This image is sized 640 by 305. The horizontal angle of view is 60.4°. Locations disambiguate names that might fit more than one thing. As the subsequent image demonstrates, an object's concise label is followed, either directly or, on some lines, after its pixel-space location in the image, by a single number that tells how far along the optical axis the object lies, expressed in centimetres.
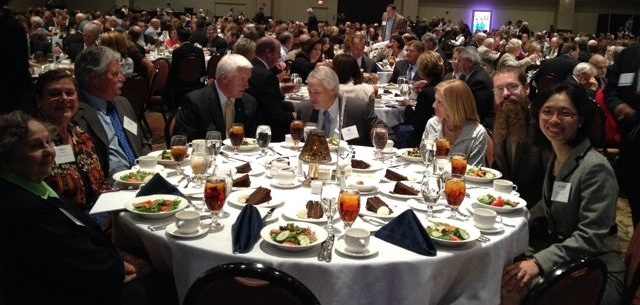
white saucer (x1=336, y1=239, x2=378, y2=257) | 183
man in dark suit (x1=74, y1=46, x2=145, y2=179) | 309
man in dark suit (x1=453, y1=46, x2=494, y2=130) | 508
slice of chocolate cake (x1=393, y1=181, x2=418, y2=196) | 247
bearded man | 312
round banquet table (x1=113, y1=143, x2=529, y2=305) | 179
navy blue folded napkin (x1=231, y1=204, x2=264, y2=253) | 186
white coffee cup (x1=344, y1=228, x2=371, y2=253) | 183
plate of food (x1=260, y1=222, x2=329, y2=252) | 184
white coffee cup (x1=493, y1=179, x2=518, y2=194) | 258
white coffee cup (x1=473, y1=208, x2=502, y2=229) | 212
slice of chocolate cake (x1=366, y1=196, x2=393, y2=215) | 223
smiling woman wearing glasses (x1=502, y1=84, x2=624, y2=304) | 223
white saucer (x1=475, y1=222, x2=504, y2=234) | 212
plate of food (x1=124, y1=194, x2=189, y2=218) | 210
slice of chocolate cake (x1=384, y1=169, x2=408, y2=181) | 271
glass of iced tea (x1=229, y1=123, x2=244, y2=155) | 309
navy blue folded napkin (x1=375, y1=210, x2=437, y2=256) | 189
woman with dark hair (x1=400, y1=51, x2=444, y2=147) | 468
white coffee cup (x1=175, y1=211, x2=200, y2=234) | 193
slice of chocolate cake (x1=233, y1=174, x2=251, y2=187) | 252
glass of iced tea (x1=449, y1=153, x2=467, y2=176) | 261
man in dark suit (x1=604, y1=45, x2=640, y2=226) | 357
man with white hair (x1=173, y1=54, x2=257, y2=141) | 369
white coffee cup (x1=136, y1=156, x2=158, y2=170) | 275
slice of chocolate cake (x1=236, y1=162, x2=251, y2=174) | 273
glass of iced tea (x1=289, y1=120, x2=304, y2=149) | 326
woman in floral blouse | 260
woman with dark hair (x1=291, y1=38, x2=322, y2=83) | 731
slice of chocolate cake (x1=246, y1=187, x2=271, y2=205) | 227
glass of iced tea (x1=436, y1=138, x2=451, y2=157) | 293
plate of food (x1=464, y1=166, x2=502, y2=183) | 276
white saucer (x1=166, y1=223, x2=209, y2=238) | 193
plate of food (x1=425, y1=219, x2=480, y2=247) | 194
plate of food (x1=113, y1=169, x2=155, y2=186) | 250
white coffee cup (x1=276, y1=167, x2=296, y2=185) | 256
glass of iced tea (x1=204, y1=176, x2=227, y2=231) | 200
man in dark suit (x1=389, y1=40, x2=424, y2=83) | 721
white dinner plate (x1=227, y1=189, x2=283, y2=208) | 226
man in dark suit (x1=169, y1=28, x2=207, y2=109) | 750
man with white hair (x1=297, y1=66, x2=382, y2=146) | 385
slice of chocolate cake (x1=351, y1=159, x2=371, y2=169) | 287
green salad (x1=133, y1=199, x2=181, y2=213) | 213
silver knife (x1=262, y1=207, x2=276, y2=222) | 212
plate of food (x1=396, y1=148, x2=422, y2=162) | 315
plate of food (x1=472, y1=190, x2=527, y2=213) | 232
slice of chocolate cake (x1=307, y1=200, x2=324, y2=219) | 214
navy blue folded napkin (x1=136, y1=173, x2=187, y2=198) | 233
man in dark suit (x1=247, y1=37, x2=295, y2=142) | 483
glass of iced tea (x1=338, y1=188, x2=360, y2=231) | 195
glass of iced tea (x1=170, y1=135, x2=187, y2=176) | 266
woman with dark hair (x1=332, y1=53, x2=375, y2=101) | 500
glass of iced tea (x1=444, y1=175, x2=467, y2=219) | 217
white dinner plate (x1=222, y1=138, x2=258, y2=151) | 326
